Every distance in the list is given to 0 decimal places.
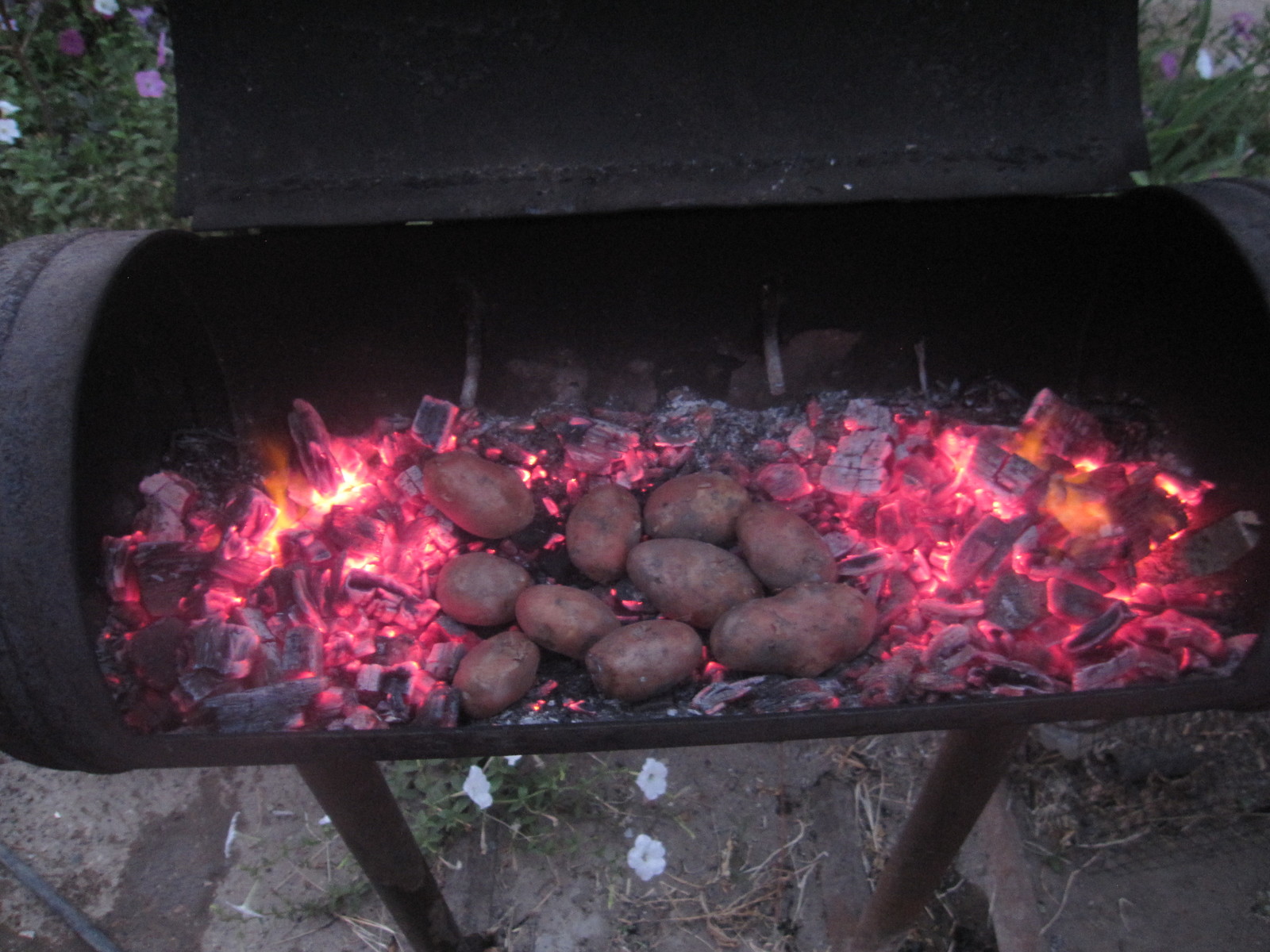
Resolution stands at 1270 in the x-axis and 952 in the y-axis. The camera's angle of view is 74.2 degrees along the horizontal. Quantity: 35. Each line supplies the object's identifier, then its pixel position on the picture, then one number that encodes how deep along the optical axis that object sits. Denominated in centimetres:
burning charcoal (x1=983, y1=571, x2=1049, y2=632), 138
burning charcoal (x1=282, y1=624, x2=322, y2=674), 137
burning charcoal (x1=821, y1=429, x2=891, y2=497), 170
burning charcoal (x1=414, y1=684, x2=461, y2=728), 129
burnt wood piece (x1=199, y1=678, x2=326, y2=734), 123
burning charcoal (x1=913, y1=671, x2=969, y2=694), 128
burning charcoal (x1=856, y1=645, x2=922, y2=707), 129
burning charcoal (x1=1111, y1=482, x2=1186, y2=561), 151
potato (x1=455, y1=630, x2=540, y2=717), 133
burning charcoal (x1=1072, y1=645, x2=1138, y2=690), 124
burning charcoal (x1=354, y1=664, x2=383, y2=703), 136
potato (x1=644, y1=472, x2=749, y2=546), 161
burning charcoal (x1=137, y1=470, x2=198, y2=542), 139
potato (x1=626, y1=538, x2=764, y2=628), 145
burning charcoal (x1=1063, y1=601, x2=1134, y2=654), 132
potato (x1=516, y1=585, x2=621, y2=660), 141
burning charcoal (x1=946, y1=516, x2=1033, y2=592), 152
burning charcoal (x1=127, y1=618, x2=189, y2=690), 123
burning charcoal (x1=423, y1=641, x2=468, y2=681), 141
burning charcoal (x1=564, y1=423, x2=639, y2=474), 180
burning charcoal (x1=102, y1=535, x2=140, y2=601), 124
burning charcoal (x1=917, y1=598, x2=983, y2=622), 143
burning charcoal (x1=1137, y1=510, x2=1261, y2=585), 137
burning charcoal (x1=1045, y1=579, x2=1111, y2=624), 138
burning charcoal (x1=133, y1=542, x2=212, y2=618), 129
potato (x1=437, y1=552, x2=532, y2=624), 149
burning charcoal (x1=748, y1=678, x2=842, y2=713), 128
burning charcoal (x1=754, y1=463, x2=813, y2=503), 172
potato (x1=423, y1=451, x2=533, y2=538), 164
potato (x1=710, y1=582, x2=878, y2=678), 134
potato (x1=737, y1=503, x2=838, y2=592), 149
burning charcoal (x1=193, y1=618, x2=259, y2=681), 130
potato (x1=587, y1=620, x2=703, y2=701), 132
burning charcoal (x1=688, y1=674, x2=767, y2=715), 132
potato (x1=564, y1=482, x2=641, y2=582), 158
